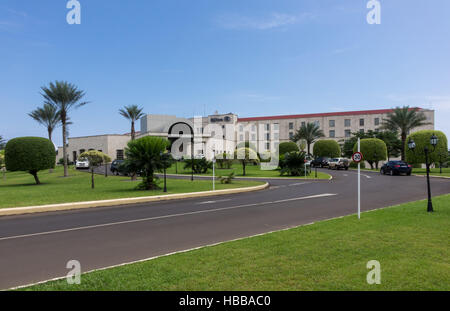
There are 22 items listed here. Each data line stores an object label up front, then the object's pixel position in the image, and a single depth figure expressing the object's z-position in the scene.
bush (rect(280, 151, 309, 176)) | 34.44
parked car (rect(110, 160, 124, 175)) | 38.94
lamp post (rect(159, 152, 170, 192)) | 19.66
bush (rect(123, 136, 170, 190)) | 19.30
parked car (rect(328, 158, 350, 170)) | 46.56
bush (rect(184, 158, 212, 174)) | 38.54
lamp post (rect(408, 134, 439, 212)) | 10.29
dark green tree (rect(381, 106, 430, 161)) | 46.41
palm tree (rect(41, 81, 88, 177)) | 35.06
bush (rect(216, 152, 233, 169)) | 45.56
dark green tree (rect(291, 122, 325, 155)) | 66.75
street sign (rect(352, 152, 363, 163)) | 9.41
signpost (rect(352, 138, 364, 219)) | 9.40
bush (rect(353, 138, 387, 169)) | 50.00
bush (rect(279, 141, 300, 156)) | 67.82
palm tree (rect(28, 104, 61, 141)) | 47.44
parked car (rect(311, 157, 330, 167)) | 51.52
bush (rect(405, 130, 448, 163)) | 38.41
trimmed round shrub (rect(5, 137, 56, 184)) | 24.70
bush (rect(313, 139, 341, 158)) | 62.69
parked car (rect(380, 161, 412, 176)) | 33.06
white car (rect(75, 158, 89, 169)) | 51.47
